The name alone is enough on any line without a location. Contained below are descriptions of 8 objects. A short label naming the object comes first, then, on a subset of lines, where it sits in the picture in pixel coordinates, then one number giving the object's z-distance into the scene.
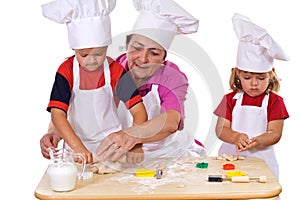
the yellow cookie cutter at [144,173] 2.88
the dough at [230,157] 3.10
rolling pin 2.79
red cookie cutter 2.96
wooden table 2.66
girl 3.28
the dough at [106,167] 2.91
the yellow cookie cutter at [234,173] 2.86
